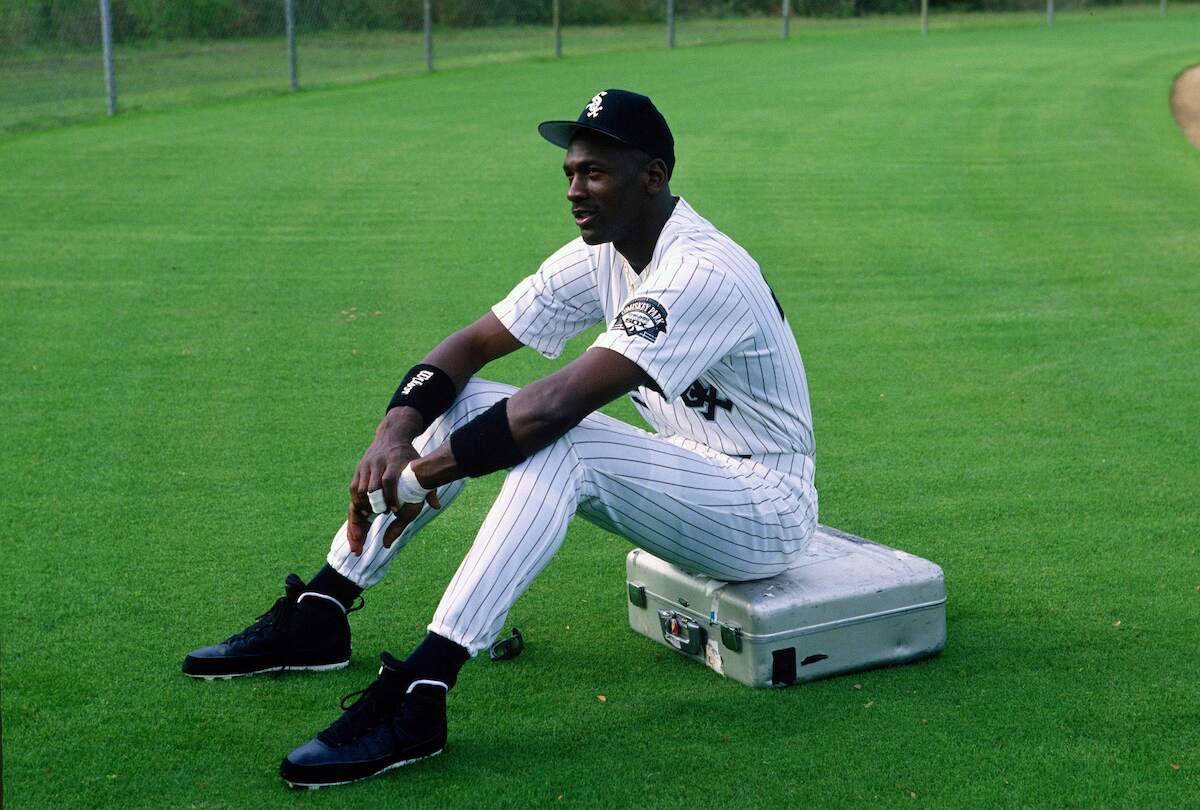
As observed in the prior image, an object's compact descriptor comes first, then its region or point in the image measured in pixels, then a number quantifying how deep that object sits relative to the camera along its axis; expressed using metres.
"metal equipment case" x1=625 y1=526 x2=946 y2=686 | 3.56
